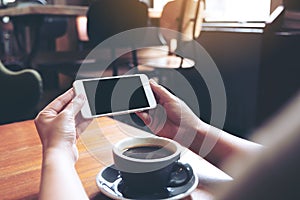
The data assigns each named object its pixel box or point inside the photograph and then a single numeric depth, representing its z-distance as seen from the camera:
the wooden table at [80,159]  0.56
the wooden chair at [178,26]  2.43
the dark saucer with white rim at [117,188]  0.51
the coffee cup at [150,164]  0.50
